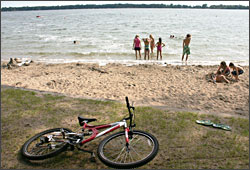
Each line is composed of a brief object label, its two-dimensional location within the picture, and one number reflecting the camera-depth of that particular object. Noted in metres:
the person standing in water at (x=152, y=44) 15.80
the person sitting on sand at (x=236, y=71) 9.31
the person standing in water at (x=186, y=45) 13.55
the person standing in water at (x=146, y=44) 14.71
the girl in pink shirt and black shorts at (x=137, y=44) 14.69
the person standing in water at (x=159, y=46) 14.90
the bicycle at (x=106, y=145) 3.82
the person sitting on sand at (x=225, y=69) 9.48
